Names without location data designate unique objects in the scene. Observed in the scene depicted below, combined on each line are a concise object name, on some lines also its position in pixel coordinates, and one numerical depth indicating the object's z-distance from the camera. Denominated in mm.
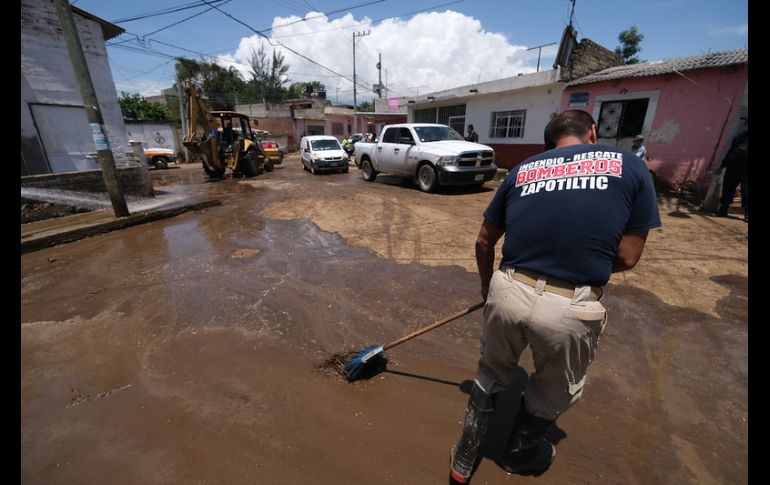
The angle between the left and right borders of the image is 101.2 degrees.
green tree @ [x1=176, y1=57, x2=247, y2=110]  34469
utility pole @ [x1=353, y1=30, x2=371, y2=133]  30772
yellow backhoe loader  11707
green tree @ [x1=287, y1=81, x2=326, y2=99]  48031
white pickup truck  8406
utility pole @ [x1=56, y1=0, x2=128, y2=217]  5594
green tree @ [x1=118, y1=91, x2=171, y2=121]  22959
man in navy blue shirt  1429
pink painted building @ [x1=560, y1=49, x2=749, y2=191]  7980
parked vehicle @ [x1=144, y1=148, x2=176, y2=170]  17312
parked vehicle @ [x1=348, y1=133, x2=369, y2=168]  22308
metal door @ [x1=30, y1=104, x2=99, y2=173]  8070
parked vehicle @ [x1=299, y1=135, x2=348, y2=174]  14055
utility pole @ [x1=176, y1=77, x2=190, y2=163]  19594
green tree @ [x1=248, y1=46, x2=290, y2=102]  40250
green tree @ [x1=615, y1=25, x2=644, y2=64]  22719
